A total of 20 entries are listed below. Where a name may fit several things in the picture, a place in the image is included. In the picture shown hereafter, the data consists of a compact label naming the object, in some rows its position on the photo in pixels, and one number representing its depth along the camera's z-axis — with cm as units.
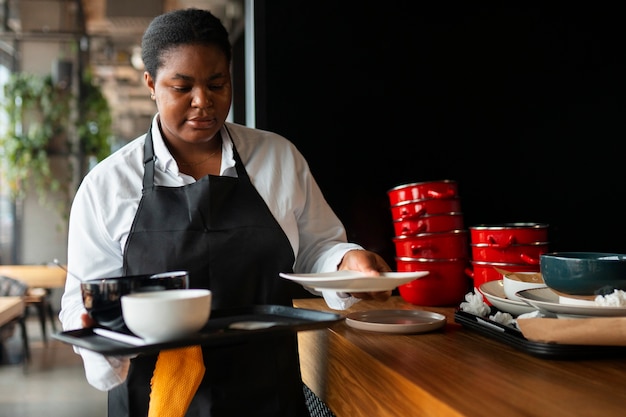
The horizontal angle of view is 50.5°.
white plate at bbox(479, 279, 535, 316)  139
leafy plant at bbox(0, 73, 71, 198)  586
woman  150
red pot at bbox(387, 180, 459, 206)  197
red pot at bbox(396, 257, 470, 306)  196
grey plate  147
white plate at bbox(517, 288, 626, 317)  115
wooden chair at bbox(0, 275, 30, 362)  505
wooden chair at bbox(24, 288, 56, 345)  541
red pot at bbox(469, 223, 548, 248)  181
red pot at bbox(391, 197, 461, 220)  198
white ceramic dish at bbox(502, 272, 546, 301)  141
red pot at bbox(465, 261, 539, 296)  181
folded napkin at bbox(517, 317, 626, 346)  110
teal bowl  121
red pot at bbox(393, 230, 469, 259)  197
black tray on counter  113
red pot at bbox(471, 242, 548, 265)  181
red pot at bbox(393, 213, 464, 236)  198
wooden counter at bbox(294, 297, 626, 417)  91
